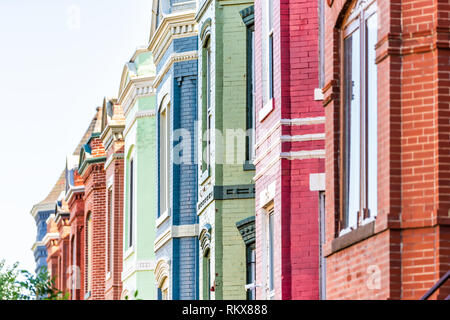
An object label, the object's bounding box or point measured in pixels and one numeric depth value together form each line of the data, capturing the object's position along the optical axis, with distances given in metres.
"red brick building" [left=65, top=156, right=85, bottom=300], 43.19
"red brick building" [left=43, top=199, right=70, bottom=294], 49.12
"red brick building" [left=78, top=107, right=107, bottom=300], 38.47
